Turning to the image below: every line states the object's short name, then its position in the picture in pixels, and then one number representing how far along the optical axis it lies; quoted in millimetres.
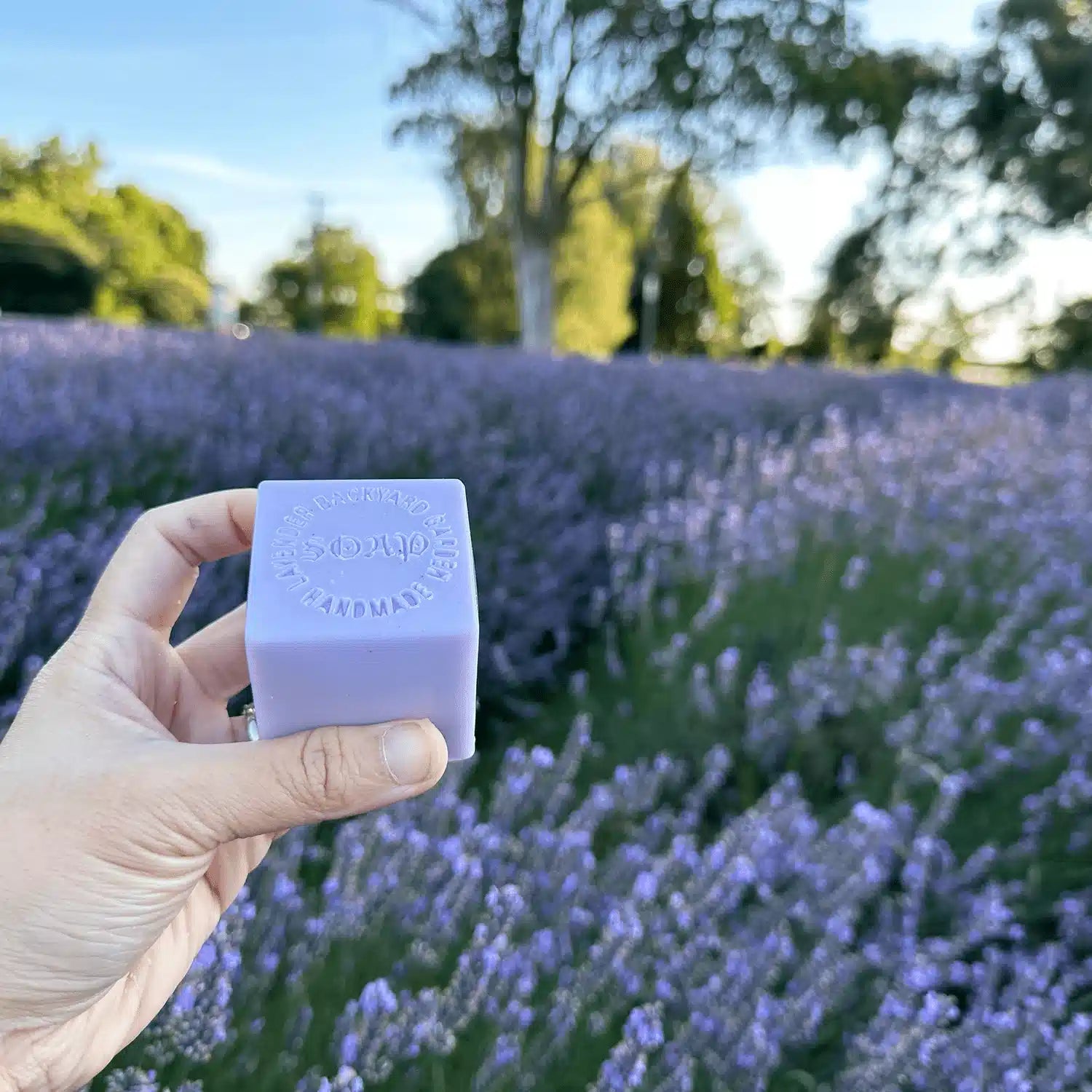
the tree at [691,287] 28953
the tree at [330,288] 43312
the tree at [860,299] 20359
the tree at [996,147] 16828
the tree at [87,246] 18156
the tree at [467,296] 25859
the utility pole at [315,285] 37312
